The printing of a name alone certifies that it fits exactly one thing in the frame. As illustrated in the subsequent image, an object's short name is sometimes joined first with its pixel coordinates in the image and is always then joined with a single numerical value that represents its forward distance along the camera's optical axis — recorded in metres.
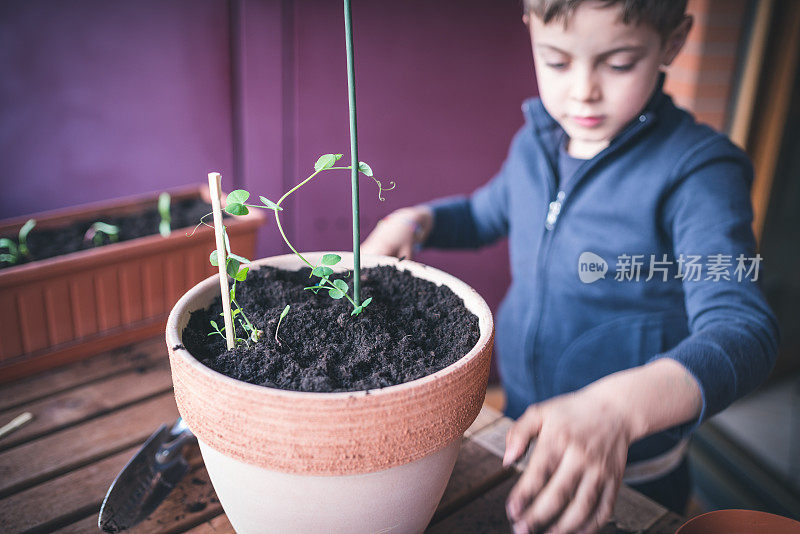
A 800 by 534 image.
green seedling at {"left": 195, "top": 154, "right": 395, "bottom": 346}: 0.67
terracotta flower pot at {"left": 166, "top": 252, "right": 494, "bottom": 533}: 0.54
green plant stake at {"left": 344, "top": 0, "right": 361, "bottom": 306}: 0.62
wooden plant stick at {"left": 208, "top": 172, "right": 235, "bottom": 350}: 0.61
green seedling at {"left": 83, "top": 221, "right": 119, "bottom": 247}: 1.16
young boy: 0.60
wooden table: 0.73
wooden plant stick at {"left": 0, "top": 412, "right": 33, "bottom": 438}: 0.86
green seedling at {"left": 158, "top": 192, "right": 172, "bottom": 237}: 1.23
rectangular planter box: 0.98
